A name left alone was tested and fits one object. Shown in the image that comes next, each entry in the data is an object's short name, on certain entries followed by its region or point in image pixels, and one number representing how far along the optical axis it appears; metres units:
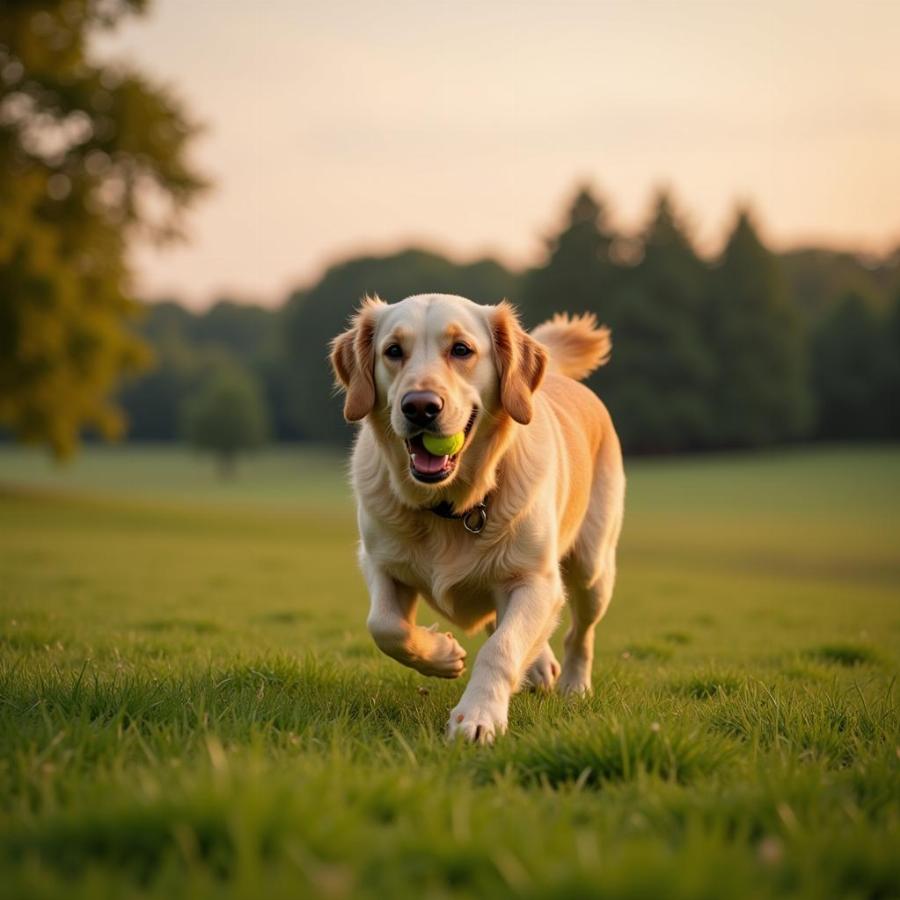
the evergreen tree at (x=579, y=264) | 55.12
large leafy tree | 24.80
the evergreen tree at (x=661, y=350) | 52.56
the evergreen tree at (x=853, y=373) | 54.91
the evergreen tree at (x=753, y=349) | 53.94
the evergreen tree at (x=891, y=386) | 53.97
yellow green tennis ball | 4.21
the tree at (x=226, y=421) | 56.09
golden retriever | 4.23
